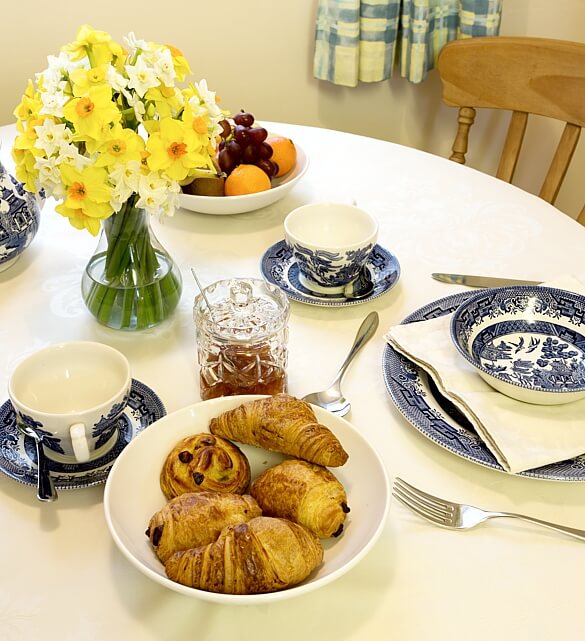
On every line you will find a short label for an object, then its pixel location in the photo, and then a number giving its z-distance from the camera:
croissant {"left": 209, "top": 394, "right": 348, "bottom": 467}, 0.72
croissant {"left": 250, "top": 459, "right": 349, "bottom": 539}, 0.68
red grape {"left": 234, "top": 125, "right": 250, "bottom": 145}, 1.25
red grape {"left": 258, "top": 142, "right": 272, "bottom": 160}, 1.26
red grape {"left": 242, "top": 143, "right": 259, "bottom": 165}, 1.25
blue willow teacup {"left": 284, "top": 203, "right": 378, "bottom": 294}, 1.03
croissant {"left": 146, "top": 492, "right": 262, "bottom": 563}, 0.65
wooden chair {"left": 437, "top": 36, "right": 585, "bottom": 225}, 1.59
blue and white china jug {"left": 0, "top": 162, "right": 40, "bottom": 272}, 1.07
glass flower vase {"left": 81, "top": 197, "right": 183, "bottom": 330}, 0.98
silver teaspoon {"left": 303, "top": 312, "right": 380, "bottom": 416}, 0.88
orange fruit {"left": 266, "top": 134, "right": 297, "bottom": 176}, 1.30
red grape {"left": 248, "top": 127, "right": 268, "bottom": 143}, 1.25
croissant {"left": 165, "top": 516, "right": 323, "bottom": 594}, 0.61
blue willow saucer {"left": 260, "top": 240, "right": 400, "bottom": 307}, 1.06
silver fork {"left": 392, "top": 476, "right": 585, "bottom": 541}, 0.73
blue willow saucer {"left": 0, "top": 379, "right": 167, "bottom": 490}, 0.77
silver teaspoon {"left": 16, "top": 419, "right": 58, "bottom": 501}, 0.73
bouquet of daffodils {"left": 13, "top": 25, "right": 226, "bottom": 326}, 0.83
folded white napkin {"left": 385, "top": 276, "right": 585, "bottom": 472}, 0.80
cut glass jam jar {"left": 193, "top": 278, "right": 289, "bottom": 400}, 0.86
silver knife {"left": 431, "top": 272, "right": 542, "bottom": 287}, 1.11
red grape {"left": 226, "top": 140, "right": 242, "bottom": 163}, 1.25
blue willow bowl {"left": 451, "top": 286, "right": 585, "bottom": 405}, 0.93
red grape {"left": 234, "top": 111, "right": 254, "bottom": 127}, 1.26
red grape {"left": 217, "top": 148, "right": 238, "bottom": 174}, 1.25
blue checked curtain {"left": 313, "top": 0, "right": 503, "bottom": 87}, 2.07
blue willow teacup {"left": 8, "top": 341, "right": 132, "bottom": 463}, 0.77
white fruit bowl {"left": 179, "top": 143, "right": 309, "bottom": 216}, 1.23
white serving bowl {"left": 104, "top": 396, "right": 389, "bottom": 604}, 0.62
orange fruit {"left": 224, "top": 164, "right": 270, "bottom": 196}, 1.23
